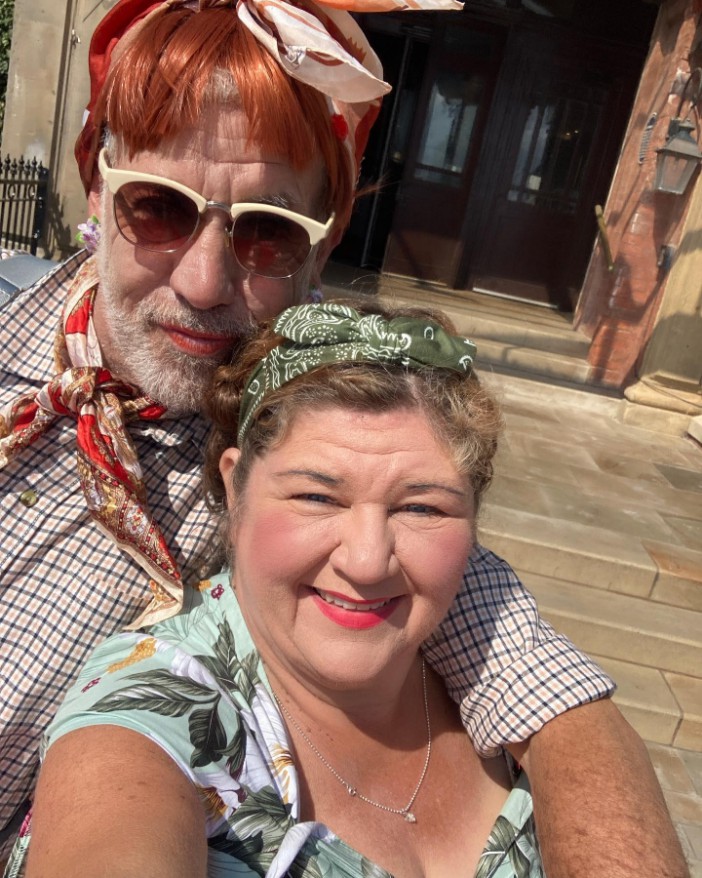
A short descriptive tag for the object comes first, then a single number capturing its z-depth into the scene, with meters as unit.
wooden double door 8.51
